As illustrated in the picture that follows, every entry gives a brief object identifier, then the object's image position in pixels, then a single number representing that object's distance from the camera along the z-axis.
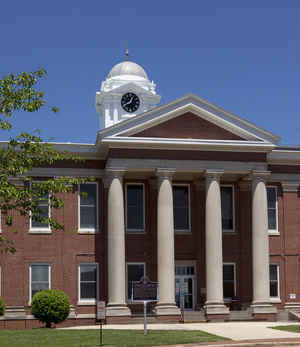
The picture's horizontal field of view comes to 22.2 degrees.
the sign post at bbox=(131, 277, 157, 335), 31.05
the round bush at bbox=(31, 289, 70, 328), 35.69
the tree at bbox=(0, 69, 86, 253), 24.62
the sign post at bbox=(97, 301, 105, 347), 25.80
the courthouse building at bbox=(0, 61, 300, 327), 39.34
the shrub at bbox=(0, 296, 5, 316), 37.81
